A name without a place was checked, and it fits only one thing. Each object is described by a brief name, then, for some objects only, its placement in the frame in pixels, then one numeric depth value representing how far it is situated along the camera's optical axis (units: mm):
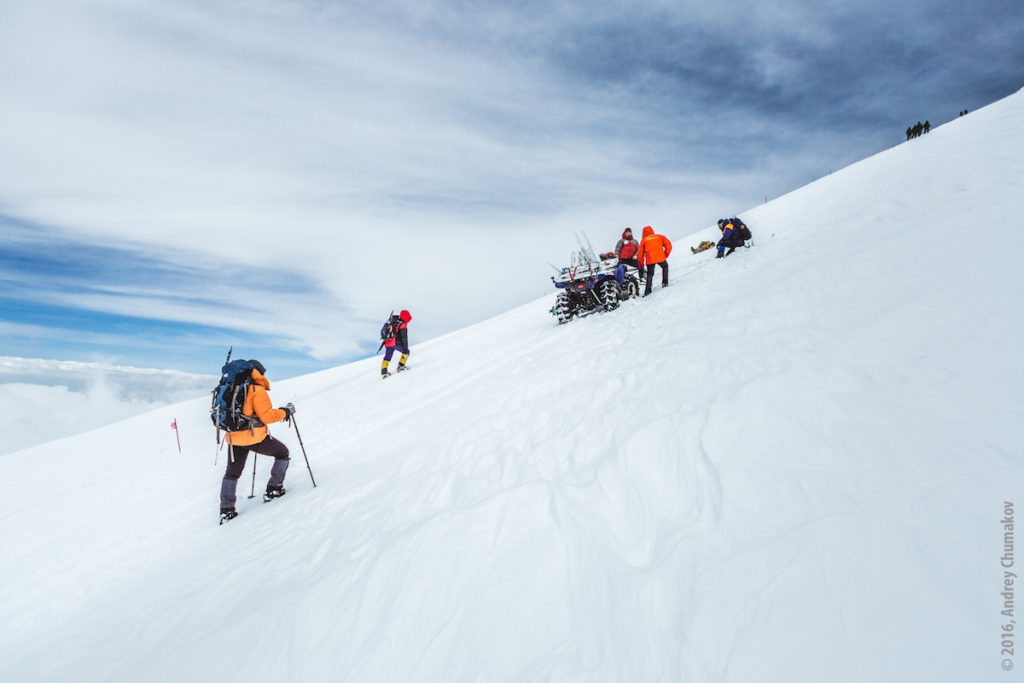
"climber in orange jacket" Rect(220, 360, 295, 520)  6062
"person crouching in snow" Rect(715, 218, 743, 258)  13273
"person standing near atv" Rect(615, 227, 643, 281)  12156
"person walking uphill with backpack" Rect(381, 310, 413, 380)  15367
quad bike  11906
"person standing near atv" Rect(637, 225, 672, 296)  11203
